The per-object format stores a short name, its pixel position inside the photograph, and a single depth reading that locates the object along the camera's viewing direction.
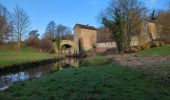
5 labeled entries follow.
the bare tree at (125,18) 16.65
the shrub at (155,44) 17.98
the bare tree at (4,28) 22.90
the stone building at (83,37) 27.50
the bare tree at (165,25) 19.40
